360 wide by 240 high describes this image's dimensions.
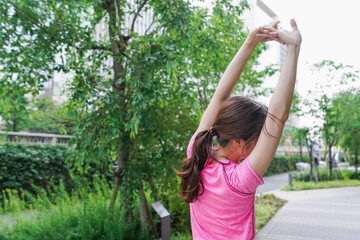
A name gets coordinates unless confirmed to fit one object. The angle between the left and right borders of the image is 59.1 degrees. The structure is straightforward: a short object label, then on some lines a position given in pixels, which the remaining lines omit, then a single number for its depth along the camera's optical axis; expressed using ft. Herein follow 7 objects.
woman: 3.63
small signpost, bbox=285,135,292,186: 69.01
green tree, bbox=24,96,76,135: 78.03
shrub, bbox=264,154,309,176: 79.83
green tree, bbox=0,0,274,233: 12.39
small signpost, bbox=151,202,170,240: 11.18
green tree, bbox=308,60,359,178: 51.72
